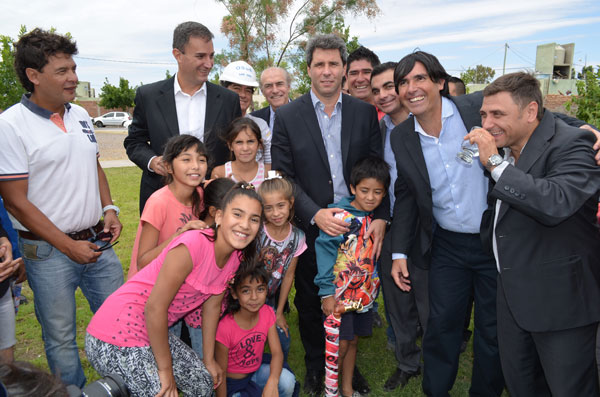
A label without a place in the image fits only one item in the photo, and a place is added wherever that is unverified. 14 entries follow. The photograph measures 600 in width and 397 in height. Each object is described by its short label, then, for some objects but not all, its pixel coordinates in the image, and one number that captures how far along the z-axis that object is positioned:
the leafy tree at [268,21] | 18.02
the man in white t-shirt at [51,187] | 2.83
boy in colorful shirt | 3.37
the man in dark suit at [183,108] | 3.91
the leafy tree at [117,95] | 44.00
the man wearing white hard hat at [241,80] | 5.04
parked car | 39.56
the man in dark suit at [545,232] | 2.32
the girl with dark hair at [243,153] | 3.80
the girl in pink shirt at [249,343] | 3.09
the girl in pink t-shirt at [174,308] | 2.45
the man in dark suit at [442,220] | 3.14
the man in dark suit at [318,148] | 3.59
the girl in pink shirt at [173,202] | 3.02
